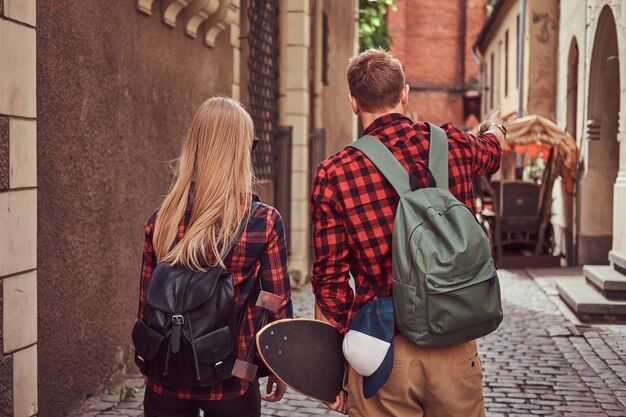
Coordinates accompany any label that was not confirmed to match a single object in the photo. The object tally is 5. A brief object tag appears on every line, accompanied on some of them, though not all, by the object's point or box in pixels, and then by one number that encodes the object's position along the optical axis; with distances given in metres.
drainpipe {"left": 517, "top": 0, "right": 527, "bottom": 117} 23.00
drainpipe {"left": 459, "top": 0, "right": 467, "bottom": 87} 42.38
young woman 2.96
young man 2.83
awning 15.25
